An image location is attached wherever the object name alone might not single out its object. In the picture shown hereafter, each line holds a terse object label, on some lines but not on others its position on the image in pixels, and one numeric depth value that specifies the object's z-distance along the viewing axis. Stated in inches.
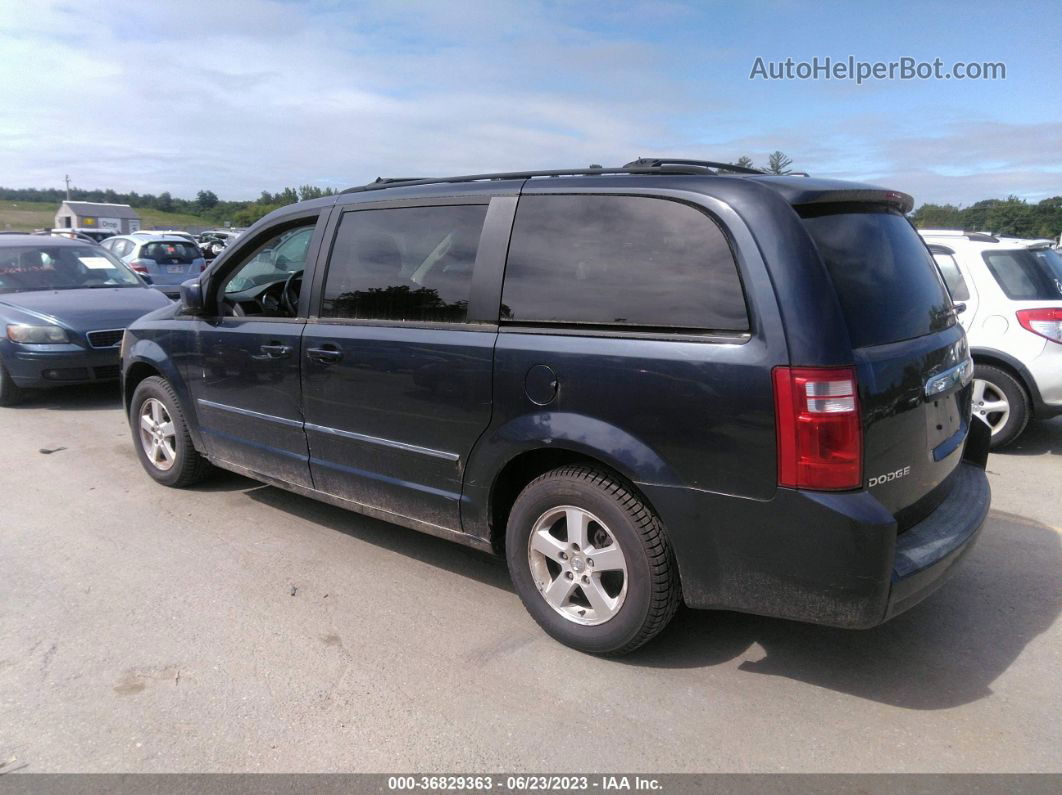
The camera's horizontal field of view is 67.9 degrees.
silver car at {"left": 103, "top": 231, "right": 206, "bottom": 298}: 600.7
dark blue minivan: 105.3
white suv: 240.4
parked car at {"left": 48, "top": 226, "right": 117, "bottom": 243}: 1010.5
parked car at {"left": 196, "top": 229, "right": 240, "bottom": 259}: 1491.0
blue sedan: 307.7
